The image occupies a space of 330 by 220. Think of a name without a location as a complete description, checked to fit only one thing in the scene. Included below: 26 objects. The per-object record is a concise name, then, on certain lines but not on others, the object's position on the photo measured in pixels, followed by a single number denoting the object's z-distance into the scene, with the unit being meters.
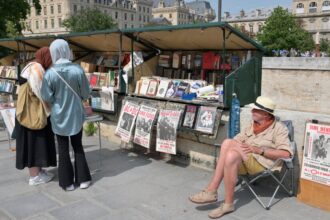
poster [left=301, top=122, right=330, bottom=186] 3.86
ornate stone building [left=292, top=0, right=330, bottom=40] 77.29
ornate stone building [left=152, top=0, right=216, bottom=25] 135.74
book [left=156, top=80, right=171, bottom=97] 6.15
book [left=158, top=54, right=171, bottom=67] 7.01
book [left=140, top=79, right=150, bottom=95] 6.39
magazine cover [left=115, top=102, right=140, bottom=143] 5.83
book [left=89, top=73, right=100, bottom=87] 7.50
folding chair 3.82
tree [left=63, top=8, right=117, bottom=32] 61.50
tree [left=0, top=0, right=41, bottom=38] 15.49
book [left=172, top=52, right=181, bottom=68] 6.82
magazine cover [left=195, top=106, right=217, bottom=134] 5.02
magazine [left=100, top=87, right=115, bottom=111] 6.61
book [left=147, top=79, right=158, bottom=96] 6.28
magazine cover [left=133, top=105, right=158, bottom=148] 5.55
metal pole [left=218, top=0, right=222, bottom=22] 11.52
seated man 3.71
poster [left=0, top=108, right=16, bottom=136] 5.78
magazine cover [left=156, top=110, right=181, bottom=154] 5.31
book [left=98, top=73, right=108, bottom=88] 7.35
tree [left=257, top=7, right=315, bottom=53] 52.50
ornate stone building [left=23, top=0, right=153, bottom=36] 92.31
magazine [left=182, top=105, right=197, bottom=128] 5.26
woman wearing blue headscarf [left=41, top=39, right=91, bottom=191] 4.28
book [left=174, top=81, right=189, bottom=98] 5.91
